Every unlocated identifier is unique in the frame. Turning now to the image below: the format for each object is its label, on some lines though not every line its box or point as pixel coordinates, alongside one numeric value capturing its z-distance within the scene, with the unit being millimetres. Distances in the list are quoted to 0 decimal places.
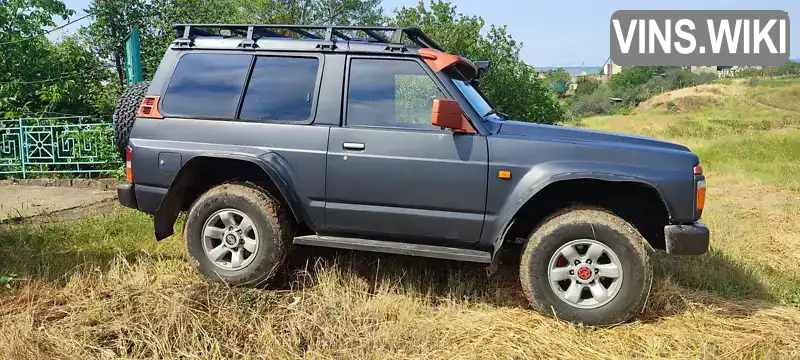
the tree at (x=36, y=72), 10891
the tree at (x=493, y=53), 14766
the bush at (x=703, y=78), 74625
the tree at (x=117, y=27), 15773
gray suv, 3582
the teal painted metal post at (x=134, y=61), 8633
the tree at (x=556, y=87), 23119
